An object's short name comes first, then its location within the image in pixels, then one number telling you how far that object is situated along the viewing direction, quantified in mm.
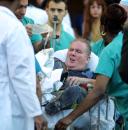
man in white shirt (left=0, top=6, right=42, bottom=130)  5007
